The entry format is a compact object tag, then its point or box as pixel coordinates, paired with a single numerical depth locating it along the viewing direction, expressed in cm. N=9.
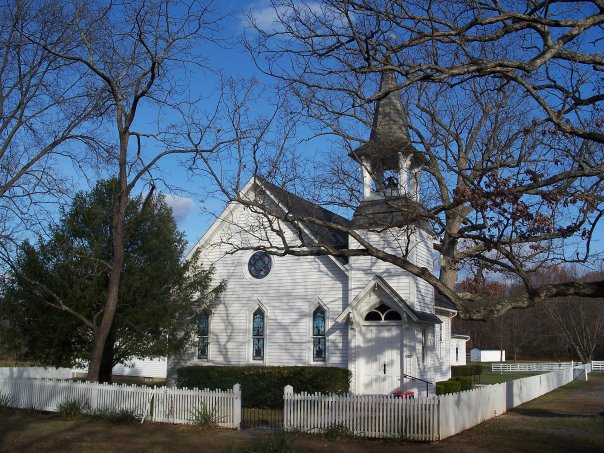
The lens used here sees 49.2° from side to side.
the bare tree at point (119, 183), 1995
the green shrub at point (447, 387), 2270
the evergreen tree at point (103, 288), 2266
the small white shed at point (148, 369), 3769
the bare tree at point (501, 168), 1076
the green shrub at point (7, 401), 2173
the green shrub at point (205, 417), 1681
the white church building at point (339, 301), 2192
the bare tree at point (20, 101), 1750
